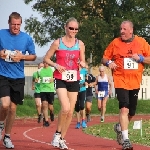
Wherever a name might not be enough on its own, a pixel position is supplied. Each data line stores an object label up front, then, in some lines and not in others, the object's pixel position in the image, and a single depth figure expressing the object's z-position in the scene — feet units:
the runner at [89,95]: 84.70
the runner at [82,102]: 71.67
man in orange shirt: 42.91
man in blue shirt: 42.16
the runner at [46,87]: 75.66
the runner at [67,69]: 42.50
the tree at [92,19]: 194.18
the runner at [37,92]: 77.46
